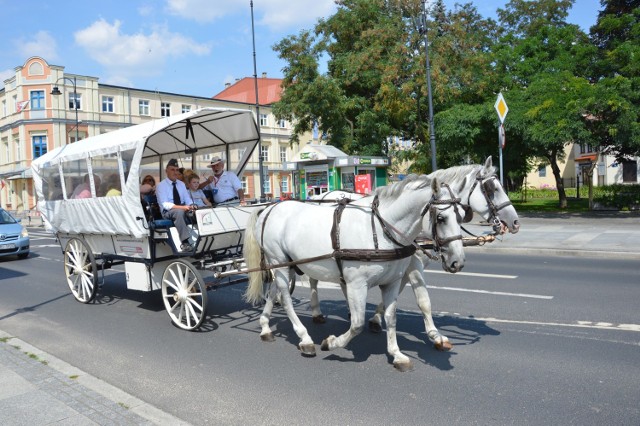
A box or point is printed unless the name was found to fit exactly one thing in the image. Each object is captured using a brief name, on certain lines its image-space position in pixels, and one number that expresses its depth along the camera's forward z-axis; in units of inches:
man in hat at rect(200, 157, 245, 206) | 329.7
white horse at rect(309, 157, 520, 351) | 191.8
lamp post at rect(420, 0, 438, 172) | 709.0
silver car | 601.0
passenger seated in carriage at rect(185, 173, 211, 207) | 317.8
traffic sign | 577.9
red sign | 844.0
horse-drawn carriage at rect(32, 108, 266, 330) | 274.8
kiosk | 856.9
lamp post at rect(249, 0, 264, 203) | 851.1
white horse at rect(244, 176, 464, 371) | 183.5
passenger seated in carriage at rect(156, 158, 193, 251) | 271.1
